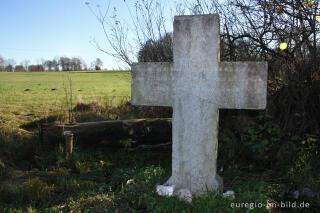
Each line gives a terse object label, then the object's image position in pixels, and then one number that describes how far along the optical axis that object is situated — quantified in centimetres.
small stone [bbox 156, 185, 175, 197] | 292
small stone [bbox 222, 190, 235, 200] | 278
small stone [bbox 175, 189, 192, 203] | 288
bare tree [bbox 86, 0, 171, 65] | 602
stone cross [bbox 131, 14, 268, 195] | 280
